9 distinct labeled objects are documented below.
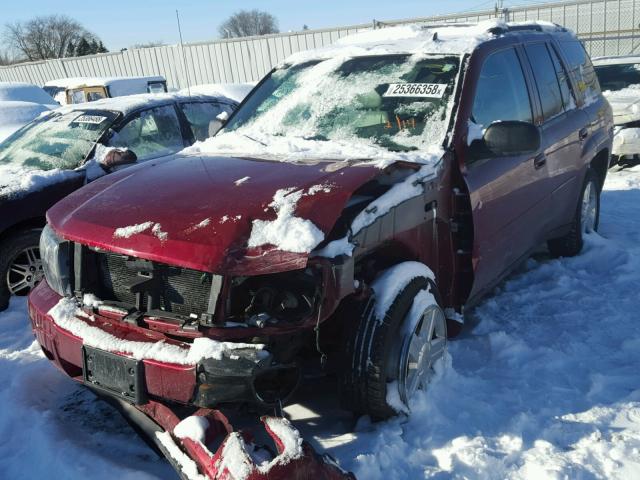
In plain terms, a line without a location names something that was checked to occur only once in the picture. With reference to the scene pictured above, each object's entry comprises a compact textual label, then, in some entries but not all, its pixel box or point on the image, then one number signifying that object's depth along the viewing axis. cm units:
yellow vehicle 1700
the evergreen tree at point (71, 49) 6172
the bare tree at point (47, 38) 6588
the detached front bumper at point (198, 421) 221
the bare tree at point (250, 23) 6984
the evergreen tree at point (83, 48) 5797
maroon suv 242
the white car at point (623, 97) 916
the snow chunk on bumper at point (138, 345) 235
